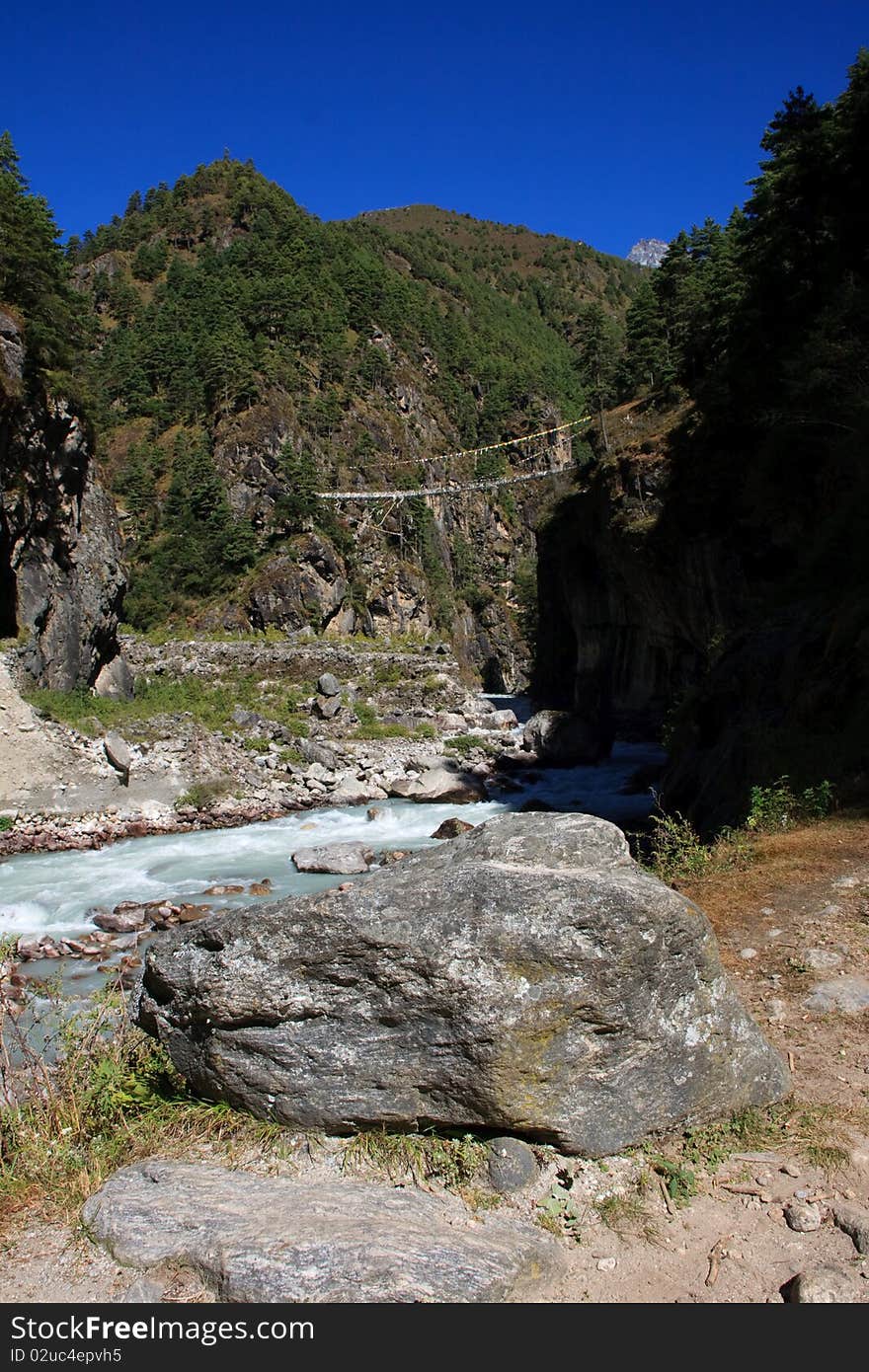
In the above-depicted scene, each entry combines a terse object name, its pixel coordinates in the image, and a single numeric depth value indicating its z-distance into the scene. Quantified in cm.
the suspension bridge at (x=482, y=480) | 5655
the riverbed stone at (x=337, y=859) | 1532
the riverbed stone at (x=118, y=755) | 2161
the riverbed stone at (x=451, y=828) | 1816
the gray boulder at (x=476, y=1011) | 326
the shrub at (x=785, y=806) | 773
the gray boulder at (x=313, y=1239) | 256
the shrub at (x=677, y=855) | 704
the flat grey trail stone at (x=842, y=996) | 455
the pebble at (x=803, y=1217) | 295
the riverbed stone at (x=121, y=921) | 1216
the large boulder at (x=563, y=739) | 2817
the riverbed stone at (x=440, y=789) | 2288
